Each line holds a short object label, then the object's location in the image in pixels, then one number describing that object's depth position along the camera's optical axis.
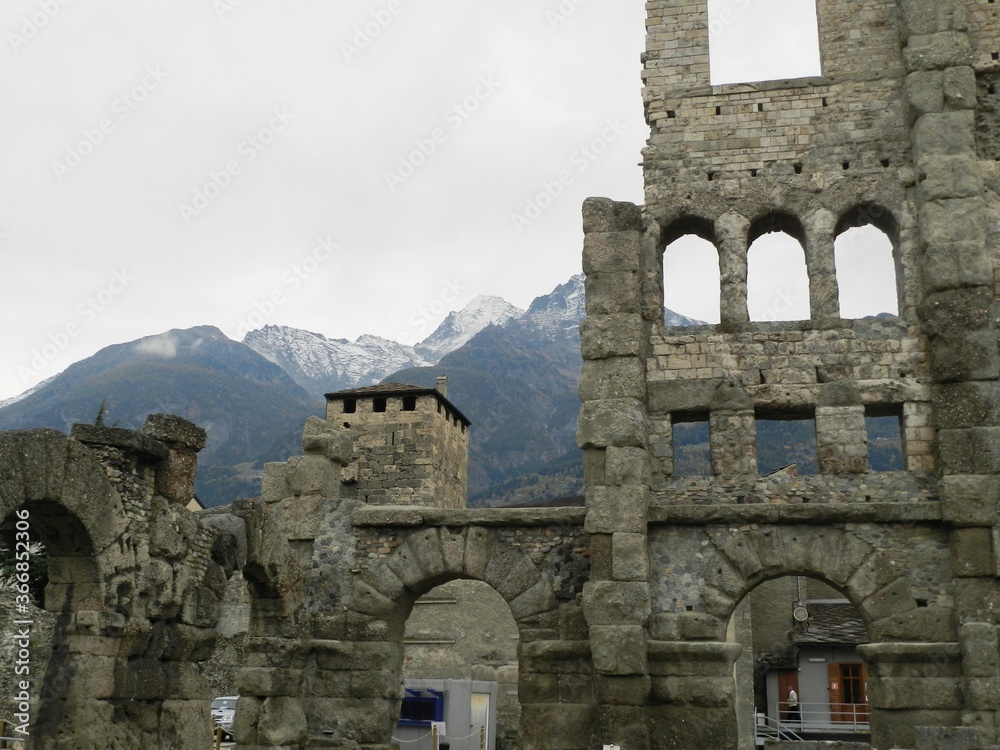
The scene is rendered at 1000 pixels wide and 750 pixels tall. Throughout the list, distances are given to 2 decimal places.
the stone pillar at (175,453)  9.41
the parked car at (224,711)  20.39
